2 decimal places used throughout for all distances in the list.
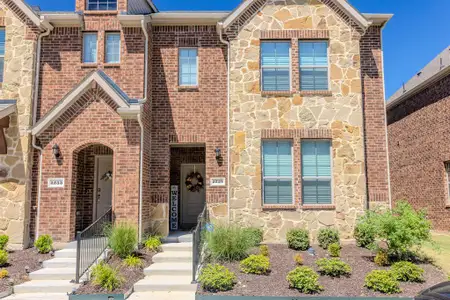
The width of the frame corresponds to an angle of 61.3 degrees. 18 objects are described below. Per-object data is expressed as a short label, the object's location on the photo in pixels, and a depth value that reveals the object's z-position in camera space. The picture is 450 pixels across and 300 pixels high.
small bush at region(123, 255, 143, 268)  9.02
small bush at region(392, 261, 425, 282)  8.14
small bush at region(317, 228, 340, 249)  10.77
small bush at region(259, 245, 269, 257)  9.66
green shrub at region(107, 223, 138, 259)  9.27
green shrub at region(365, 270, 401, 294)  7.62
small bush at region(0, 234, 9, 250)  10.18
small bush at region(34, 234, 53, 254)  10.12
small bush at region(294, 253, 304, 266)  9.14
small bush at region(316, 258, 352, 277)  8.35
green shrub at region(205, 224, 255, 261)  9.11
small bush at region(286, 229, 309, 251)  10.55
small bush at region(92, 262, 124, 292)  7.83
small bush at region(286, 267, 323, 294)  7.59
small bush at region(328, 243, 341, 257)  9.75
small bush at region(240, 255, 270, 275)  8.46
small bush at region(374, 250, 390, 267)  9.08
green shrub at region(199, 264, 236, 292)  7.67
